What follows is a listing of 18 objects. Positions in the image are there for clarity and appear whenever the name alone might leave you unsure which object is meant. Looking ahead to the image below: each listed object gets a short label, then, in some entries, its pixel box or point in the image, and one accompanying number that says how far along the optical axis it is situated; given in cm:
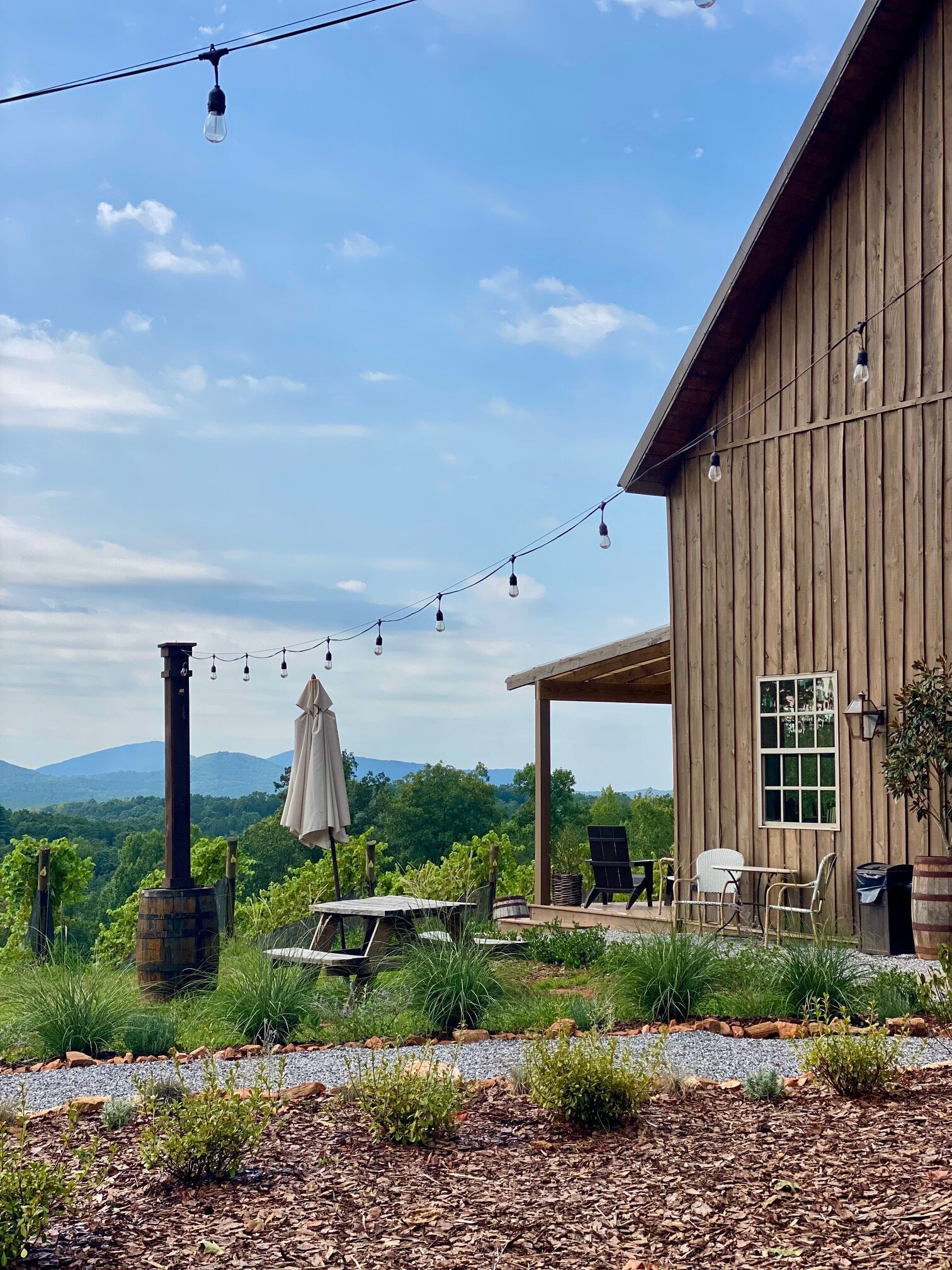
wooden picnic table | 747
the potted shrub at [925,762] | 824
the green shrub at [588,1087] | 423
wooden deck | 1051
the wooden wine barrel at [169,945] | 757
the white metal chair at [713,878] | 1000
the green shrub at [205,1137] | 372
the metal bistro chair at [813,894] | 895
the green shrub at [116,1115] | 441
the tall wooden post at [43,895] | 1117
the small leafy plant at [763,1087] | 466
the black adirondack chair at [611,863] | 1126
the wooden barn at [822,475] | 902
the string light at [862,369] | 795
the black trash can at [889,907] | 870
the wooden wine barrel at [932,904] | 809
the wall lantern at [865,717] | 907
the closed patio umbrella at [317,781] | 1002
